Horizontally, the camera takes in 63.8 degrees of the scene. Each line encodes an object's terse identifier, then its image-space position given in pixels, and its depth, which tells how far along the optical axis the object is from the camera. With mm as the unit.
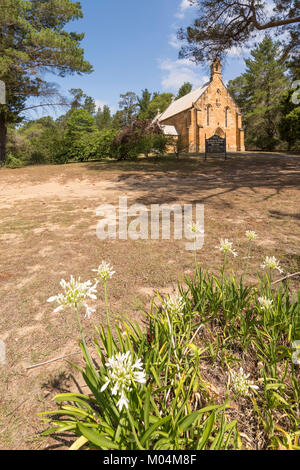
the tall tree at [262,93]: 32656
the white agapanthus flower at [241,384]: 1275
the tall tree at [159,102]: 54912
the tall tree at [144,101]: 59831
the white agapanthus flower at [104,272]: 1396
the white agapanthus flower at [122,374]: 965
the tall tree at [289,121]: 24859
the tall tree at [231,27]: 10656
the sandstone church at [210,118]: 30953
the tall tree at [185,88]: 60750
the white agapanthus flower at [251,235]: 2008
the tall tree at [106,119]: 66688
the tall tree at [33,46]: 14578
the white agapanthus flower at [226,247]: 1851
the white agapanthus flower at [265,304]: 1610
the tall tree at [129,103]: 55469
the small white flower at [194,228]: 1887
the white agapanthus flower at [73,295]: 1140
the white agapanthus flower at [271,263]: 1765
